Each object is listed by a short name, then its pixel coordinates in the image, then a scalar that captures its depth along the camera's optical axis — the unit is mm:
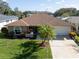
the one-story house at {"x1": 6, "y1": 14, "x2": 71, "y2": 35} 14107
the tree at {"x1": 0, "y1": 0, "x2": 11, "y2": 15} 32924
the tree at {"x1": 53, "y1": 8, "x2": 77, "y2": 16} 48964
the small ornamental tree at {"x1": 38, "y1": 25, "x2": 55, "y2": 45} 10019
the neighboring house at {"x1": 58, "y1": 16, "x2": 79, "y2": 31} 15901
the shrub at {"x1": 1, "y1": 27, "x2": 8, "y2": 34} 15376
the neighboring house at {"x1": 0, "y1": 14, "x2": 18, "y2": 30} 18348
